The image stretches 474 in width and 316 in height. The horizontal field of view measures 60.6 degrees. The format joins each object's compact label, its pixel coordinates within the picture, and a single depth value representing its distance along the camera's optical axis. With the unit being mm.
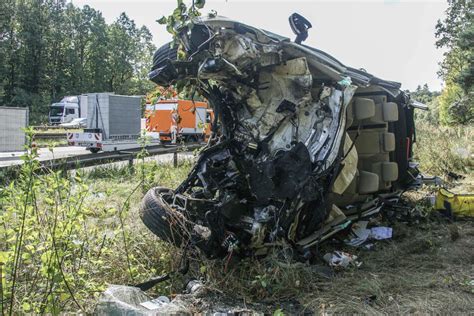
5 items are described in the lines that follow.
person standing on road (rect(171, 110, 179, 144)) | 16047
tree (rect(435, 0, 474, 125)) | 24117
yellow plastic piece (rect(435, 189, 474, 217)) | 5203
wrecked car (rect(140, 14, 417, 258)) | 3414
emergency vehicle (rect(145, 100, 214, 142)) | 16516
